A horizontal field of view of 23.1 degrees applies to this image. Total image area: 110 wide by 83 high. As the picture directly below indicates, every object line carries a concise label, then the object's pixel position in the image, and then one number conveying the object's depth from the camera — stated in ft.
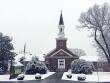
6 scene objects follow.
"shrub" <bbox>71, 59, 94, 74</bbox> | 157.69
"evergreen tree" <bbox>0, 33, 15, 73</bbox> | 164.55
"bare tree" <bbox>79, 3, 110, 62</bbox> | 174.81
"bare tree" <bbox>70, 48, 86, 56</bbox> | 423.23
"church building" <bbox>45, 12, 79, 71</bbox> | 209.56
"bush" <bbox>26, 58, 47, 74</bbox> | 161.07
